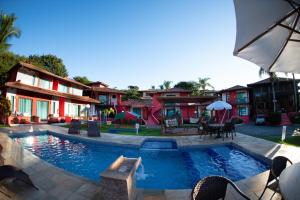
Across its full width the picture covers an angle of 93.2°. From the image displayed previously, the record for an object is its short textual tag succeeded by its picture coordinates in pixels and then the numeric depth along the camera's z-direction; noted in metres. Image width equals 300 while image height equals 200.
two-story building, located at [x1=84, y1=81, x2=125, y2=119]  27.14
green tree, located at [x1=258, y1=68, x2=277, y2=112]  22.95
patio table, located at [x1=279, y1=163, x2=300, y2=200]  1.38
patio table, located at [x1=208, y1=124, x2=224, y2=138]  8.64
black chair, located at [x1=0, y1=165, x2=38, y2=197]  2.59
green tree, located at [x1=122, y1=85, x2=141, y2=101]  35.54
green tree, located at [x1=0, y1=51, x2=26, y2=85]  19.90
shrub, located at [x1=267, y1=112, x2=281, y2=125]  18.31
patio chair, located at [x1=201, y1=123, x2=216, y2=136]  8.91
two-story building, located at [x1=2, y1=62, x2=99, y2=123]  14.72
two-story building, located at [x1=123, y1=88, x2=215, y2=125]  25.61
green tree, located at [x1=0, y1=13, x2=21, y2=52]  14.23
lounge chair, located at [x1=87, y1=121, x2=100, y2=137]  9.34
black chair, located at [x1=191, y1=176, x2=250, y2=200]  1.55
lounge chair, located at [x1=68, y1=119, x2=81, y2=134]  10.20
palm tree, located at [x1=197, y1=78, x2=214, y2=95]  33.51
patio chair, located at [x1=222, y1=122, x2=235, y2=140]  8.57
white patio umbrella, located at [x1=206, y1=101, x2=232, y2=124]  10.72
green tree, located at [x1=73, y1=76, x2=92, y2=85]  38.24
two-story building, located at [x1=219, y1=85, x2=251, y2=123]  27.54
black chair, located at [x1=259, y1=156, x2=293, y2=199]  2.14
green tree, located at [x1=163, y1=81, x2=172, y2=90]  37.13
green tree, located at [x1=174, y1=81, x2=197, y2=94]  43.83
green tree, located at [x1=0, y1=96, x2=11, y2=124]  12.27
